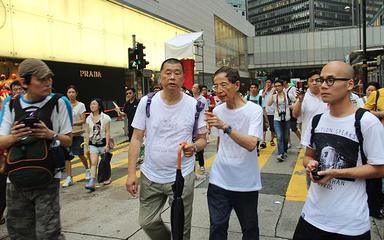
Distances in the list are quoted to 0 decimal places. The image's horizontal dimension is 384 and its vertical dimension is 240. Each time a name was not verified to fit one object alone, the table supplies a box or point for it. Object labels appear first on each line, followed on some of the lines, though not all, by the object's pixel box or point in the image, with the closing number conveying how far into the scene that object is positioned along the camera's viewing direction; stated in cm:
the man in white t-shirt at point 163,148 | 332
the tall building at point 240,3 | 12216
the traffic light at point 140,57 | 1529
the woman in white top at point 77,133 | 745
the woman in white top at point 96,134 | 705
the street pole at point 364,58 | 1691
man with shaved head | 238
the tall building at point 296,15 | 10619
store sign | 1949
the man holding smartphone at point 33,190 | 306
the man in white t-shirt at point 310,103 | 539
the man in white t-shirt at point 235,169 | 332
